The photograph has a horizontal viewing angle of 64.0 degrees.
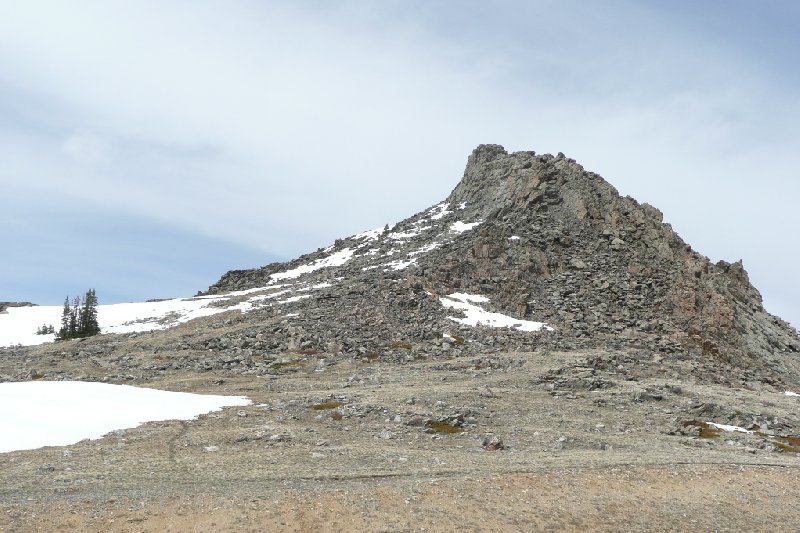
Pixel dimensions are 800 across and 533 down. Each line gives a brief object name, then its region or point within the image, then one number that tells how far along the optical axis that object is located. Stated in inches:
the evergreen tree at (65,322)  3892.7
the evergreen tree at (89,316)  3870.6
